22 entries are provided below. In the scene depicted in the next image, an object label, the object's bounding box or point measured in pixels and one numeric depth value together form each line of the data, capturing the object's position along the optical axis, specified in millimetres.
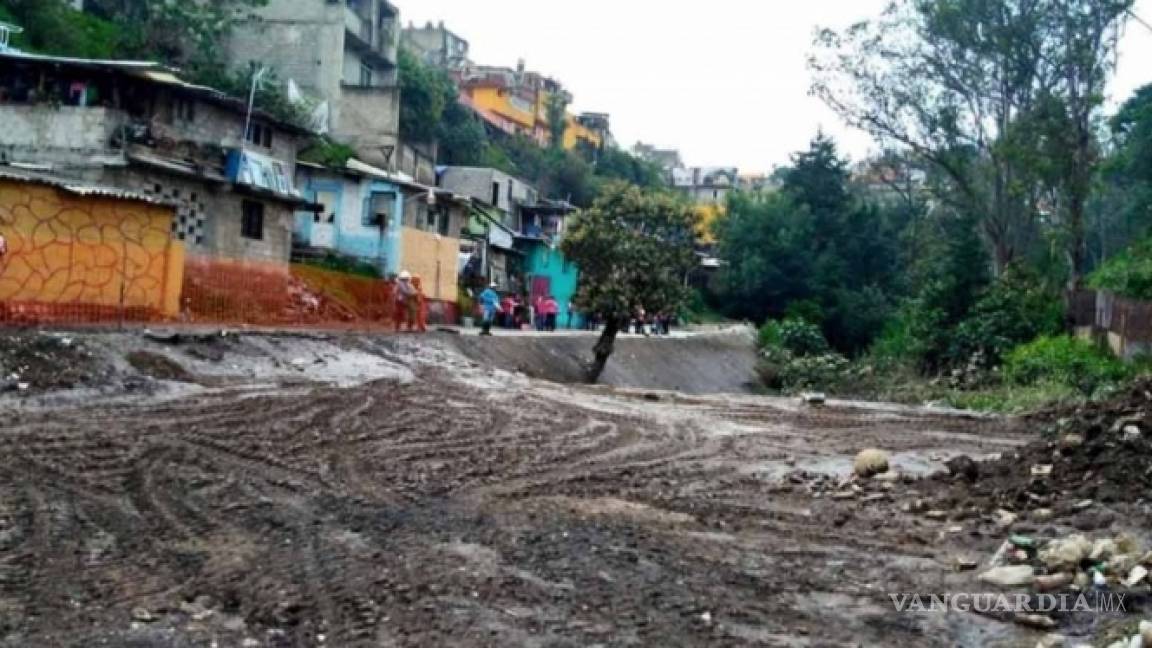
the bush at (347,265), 40406
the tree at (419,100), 61938
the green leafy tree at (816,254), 61062
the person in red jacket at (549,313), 46125
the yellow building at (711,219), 74275
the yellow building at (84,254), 20953
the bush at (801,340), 52159
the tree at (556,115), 87938
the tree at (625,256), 33969
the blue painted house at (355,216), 43250
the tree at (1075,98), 35906
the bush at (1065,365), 28172
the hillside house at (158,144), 31031
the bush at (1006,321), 37219
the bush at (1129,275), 32406
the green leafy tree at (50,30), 41219
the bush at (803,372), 41375
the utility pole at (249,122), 36000
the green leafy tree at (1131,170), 44906
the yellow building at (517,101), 87750
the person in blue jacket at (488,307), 34719
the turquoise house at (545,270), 59344
